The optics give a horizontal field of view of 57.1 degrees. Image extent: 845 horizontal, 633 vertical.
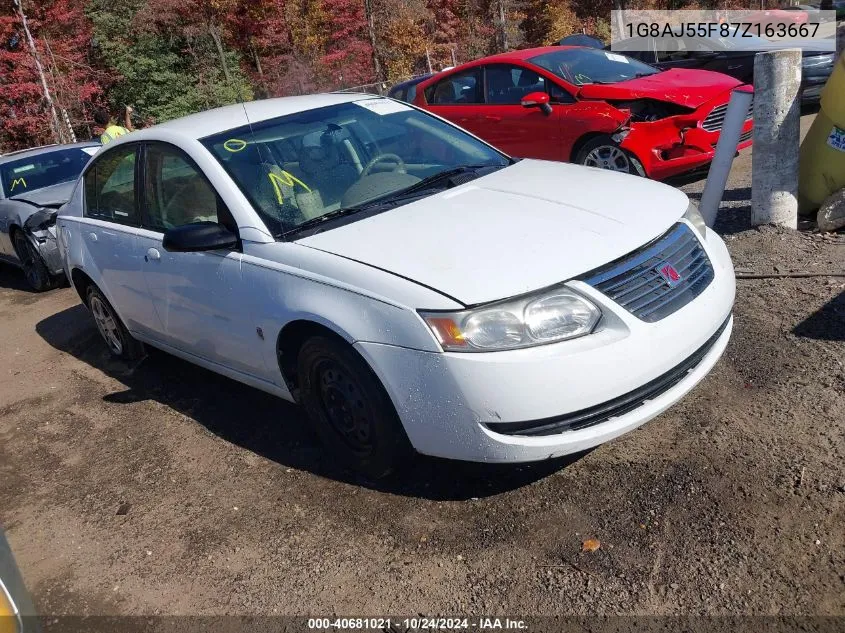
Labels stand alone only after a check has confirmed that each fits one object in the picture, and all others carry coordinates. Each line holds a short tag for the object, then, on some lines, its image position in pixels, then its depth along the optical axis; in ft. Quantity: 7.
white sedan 9.57
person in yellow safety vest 32.30
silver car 27.58
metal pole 18.85
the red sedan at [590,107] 23.22
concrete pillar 18.08
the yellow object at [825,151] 18.69
